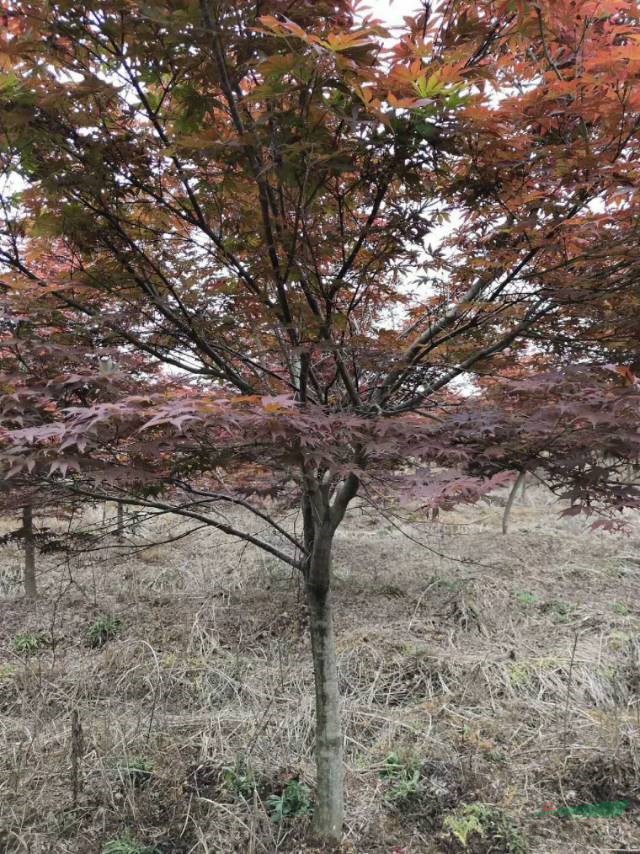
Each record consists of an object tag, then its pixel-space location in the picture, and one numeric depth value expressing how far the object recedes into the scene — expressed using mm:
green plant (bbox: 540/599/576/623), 4828
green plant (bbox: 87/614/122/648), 4773
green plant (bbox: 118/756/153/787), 2830
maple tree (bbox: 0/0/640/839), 1460
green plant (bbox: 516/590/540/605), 5172
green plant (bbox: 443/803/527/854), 2465
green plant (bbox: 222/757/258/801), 2796
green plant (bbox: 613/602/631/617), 4898
